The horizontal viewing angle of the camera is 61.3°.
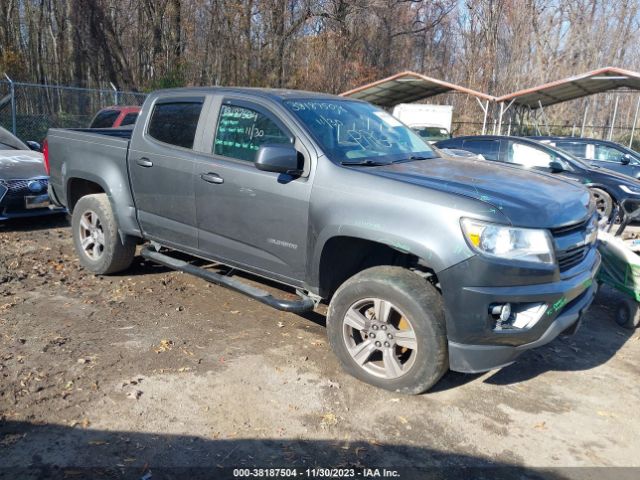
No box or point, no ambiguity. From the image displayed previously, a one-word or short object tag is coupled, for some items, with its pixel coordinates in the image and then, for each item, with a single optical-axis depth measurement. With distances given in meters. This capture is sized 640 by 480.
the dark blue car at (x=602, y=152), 11.80
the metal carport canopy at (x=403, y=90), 20.06
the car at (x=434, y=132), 21.06
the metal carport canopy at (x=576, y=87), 17.72
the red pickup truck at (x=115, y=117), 9.89
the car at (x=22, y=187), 7.19
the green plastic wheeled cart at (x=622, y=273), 4.84
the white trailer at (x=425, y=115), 22.66
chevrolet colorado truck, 3.18
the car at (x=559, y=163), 9.78
